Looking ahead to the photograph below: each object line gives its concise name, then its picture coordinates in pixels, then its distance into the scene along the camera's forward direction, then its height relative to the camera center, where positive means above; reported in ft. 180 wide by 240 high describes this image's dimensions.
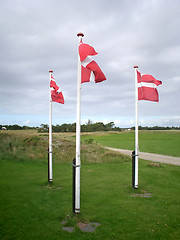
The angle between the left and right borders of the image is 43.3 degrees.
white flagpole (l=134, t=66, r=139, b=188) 30.17 -1.31
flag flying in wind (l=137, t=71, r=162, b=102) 30.81 +5.75
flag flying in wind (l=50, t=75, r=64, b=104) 32.80 +5.01
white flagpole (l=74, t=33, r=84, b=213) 20.24 -1.77
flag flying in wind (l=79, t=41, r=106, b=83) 19.75 +5.54
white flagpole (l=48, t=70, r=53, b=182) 33.27 -1.03
